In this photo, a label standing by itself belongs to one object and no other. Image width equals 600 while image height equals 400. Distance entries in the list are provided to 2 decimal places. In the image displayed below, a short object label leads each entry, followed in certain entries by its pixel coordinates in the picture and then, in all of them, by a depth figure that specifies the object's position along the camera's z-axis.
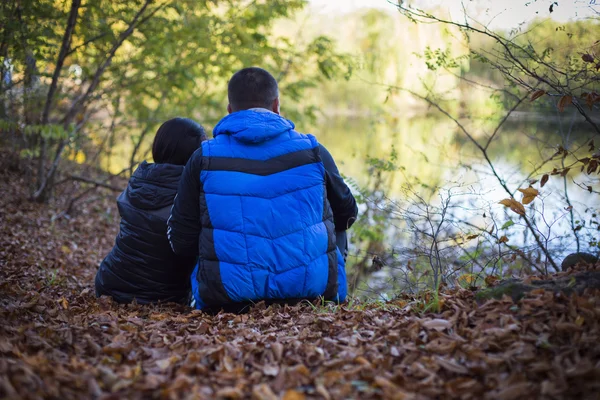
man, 2.85
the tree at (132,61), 5.52
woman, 3.35
